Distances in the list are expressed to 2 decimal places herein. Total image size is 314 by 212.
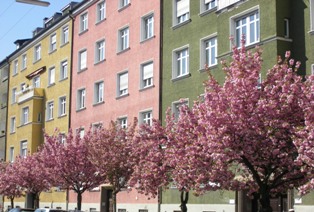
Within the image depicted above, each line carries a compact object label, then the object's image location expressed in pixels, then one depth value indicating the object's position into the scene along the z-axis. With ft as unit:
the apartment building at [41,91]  151.02
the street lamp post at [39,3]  48.11
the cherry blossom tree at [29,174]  119.85
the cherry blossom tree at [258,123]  54.70
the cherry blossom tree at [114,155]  95.35
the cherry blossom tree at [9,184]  138.00
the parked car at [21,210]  96.53
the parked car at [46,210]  84.71
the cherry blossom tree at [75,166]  106.63
